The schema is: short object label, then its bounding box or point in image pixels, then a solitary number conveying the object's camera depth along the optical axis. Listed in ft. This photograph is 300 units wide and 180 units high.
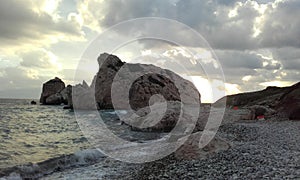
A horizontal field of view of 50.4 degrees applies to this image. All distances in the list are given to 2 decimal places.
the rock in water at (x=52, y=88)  426.51
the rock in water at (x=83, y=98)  268.82
